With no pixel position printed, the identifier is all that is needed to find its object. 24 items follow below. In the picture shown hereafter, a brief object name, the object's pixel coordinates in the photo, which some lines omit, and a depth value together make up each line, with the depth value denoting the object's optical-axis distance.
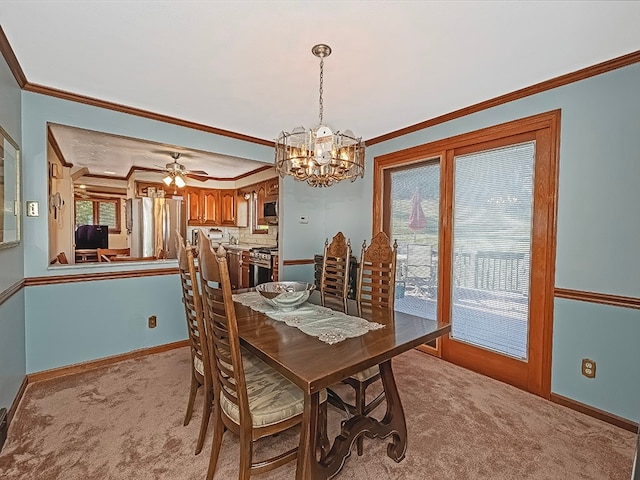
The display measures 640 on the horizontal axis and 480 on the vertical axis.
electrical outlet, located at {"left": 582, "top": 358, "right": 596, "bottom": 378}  2.20
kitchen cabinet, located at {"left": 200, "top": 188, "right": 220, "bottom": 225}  6.21
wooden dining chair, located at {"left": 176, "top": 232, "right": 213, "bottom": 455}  1.69
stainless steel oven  4.75
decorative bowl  2.12
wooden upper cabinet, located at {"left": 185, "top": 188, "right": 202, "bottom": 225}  6.07
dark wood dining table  1.26
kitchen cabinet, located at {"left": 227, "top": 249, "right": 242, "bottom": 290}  5.64
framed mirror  1.91
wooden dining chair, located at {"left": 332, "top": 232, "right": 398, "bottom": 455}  2.41
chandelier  2.09
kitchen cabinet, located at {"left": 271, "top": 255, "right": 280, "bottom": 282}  4.45
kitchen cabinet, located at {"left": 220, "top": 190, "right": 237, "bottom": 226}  6.39
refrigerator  5.04
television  5.88
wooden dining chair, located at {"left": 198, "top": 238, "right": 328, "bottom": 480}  1.31
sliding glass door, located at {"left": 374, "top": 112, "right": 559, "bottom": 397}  2.49
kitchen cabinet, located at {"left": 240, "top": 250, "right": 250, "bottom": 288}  5.39
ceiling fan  4.55
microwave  4.86
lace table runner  1.66
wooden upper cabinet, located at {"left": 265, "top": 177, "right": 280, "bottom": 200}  4.80
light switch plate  2.50
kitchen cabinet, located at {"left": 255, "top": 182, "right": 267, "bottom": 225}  5.34
